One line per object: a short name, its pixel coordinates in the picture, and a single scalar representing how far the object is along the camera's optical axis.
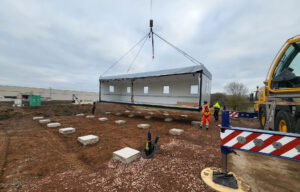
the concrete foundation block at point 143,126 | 6.12
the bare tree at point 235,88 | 26.74
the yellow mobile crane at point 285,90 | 3.34
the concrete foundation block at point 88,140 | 3.89
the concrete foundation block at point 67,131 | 4.98
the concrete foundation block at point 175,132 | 5.10
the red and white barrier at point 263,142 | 1.44
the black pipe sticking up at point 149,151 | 3.08
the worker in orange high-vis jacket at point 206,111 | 5.88
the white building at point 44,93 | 27.83
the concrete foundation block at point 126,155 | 2.80
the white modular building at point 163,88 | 6.48
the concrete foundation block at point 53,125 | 5.98
